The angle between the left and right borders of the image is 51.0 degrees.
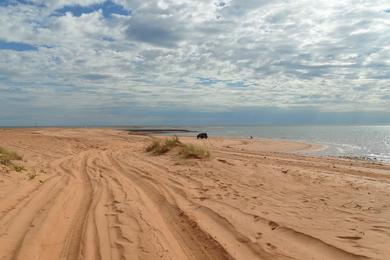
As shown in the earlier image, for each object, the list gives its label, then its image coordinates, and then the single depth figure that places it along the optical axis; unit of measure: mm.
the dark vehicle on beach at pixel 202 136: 42938
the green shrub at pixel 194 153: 14789
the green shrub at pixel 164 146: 17781
